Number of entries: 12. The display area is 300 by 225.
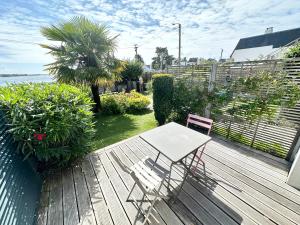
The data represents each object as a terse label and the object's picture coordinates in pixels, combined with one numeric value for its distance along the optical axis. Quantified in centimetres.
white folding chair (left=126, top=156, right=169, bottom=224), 140
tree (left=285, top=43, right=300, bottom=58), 461
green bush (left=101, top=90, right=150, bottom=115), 598
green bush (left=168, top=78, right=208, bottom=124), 372
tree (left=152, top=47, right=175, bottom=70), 3641
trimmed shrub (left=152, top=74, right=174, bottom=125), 401
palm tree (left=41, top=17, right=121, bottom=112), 460
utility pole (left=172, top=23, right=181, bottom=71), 1232
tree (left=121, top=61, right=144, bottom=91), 1121
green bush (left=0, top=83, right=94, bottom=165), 177
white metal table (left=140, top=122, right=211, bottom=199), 157
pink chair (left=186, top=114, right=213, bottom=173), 227
